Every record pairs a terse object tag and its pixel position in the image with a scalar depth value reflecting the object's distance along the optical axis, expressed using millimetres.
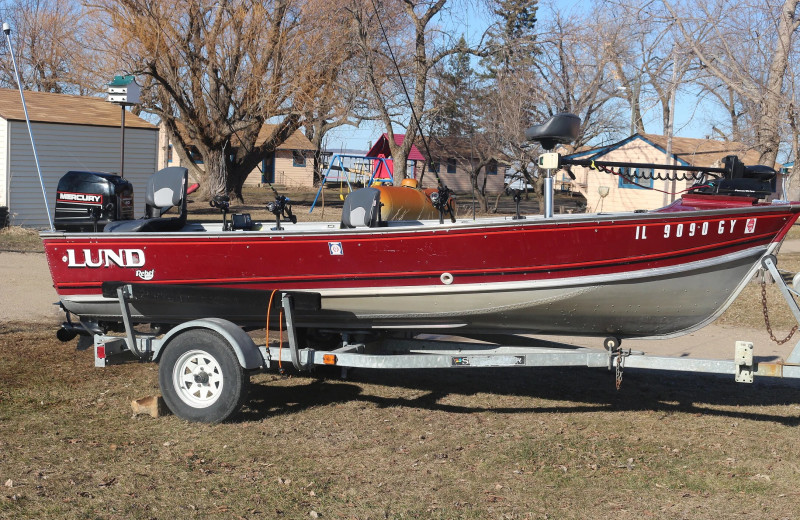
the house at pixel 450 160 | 29061
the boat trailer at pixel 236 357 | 5918
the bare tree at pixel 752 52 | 12609
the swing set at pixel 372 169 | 24656
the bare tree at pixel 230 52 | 22734
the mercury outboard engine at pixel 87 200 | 7191
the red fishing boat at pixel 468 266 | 5852
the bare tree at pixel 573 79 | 24422
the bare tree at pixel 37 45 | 34094
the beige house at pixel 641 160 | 32500
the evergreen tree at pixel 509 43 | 24359
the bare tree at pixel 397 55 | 23625
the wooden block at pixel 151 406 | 6340
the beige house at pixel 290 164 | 49500
